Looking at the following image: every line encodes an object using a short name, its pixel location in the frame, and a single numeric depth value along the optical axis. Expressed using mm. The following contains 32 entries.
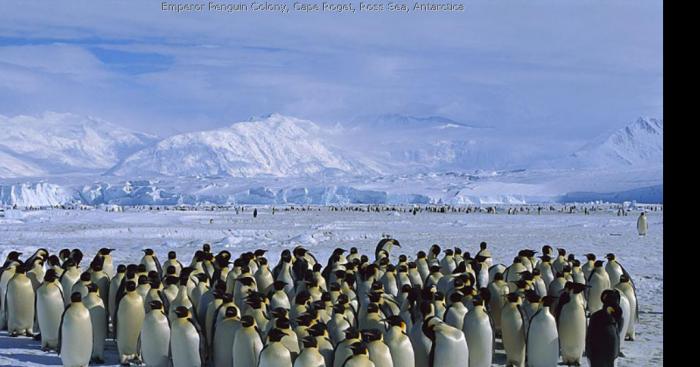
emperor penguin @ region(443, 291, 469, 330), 12695
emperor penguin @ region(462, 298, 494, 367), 12266
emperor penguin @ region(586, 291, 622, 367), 12016
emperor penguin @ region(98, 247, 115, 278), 18297
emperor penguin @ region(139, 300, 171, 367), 12477
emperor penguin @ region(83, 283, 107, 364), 13625
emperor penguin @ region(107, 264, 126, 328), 15625
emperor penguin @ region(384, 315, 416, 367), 10750
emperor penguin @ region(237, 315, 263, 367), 11211
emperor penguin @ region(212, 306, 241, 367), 12109
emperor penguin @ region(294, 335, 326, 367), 9797
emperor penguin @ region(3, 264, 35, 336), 15419
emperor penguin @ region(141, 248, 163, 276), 18594
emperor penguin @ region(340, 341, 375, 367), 9477
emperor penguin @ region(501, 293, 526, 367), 13047
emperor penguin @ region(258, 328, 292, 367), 10102
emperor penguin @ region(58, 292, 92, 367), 12773
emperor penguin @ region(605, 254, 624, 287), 17781
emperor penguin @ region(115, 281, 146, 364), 13406
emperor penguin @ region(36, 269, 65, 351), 14211
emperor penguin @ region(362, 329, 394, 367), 10133
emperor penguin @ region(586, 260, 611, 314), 16516
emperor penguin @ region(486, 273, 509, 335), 15127
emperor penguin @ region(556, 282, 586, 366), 13266
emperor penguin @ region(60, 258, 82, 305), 15852
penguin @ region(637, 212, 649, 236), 47375
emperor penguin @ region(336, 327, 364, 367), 10328
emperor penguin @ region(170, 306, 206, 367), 12055
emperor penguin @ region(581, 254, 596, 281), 17469
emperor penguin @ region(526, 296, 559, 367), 12555
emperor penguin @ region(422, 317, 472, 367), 11148
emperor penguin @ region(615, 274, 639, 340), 15242
